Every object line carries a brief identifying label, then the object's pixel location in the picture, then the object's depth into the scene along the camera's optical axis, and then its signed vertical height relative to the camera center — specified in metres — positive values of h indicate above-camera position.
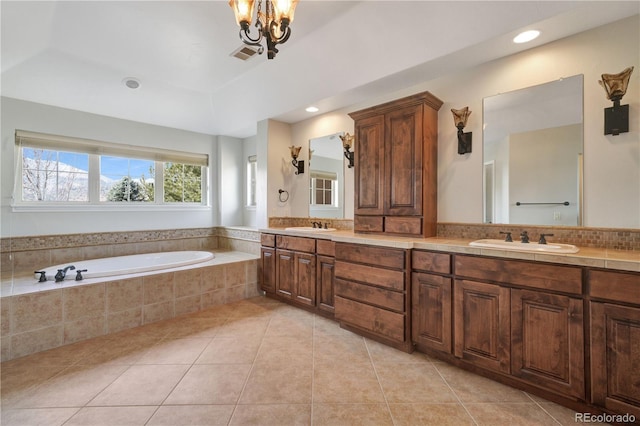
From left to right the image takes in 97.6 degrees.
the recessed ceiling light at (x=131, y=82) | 3.27 +1.54
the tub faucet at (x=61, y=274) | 2.59 -0.58
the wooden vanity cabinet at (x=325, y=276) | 2.87 -0.67
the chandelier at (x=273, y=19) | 1.56 +1.10
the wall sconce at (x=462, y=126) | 2.48 +0.76
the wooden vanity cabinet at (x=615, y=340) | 1.40 -0.67
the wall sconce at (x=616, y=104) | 1.81 +0.71
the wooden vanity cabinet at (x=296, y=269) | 3.06 -0.66
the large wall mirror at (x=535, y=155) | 2.06 +0.45
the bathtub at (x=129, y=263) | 2.76 -0.61
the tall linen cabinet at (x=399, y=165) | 2.49 +0.44
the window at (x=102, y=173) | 3.32 +0.55
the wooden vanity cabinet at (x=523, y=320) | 1.57 -0.67
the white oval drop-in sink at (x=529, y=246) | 1.79 -0.24
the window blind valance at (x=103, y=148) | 3.28 +0.88
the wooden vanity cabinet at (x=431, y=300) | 2.05 -0.67
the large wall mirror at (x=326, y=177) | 3.55 +0.47
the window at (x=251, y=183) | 5.07 +0.53
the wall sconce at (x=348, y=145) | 3.37 +0.80
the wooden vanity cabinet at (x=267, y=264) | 3.53 -0.67
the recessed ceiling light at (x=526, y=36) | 2.00 +1.28
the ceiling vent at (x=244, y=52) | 2.82 +1.65
